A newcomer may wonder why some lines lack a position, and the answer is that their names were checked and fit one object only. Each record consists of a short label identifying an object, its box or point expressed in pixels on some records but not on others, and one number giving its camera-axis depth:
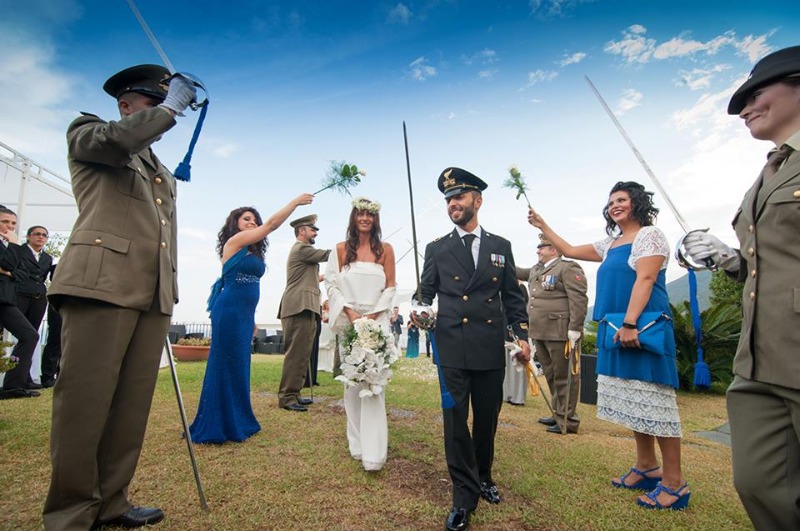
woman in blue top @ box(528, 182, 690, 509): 3.31
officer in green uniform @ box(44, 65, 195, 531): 2.36
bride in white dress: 3.91
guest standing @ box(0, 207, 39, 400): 6.15
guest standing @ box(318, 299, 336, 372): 11.74
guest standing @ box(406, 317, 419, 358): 18.69
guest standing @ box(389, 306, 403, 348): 17.95
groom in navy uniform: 3.04
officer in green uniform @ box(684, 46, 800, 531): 1.74
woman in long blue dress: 4.44
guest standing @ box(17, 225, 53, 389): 6.83
